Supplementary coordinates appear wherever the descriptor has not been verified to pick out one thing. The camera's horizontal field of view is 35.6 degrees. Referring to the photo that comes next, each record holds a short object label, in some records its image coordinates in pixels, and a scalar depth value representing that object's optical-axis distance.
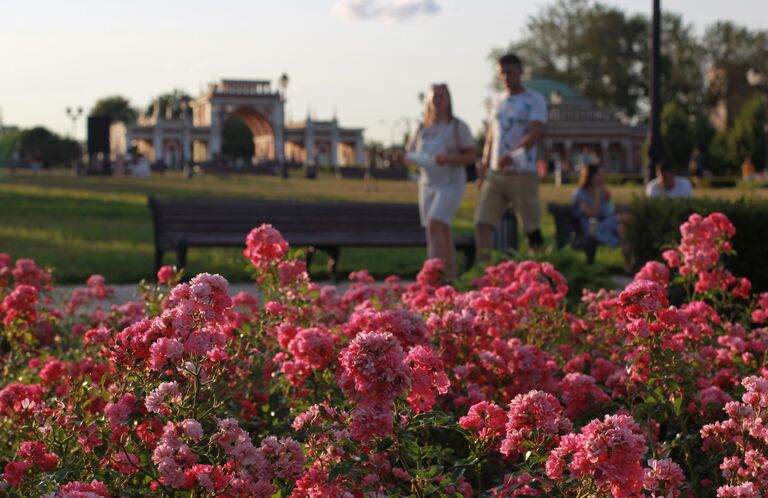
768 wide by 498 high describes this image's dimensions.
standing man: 8.27
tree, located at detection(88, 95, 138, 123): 120.31
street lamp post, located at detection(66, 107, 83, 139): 66.36
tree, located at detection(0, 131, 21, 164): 73.61
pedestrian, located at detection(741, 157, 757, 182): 47.89
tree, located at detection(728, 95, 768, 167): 57.09
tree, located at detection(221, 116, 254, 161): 110.97
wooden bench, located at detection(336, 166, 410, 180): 56.66
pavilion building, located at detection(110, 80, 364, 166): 101.44
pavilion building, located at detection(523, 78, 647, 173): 83.62
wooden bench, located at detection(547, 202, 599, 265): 10.77
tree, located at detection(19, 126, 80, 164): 94.44
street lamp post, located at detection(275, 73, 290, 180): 51.88
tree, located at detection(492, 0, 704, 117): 80.88
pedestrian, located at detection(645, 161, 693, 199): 11.10
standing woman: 7.89
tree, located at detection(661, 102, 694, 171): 60.72
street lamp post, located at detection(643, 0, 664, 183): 12.72
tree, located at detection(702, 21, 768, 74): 79.66
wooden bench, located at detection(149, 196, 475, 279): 9.88
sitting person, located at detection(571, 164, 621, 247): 10.77
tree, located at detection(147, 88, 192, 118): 124.94
